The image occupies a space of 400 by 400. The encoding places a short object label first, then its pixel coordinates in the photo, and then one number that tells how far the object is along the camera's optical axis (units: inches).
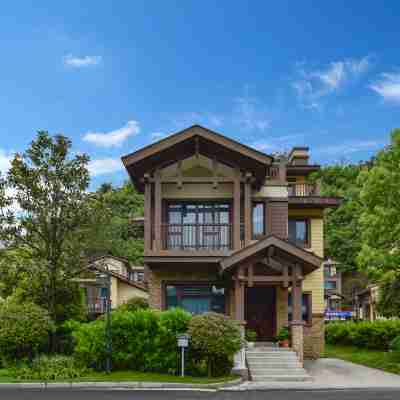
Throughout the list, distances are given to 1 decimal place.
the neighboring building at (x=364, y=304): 2026.5
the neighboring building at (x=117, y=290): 1552.7
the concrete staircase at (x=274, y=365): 761.6
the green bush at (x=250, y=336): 911.0
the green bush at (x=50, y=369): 731.7
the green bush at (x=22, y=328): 762.8
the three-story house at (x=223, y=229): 938.1
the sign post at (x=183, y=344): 727.1
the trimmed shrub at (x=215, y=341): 724.0
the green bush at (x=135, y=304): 1123.9
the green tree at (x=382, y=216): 887.7
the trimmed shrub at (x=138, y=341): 759.1
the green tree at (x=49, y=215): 850.1
